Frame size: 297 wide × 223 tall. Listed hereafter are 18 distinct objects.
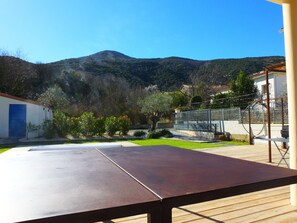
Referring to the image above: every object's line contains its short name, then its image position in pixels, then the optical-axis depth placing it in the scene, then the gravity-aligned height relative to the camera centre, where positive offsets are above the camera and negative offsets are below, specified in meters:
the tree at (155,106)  17.23 +1.04
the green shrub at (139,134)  15.49 -0.76
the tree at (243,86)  21.62 +2.92
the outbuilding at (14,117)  13.57 +0.33
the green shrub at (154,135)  14.59 -0.78
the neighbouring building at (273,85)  19.69 +2.77
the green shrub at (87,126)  14.73 -0.22
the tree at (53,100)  21.84 +1.93
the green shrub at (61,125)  14.44 -0.14
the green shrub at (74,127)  14.55 -0.27
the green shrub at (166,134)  14.73 -0.75
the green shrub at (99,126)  14.92 -0.26
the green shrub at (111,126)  15.10 -0.24
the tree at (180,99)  25.64 +2.28
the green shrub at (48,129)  13.88 -0.35
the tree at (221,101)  19.43 +1.58
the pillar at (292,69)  3.01 +0.60
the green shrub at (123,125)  15.60 -0.21
